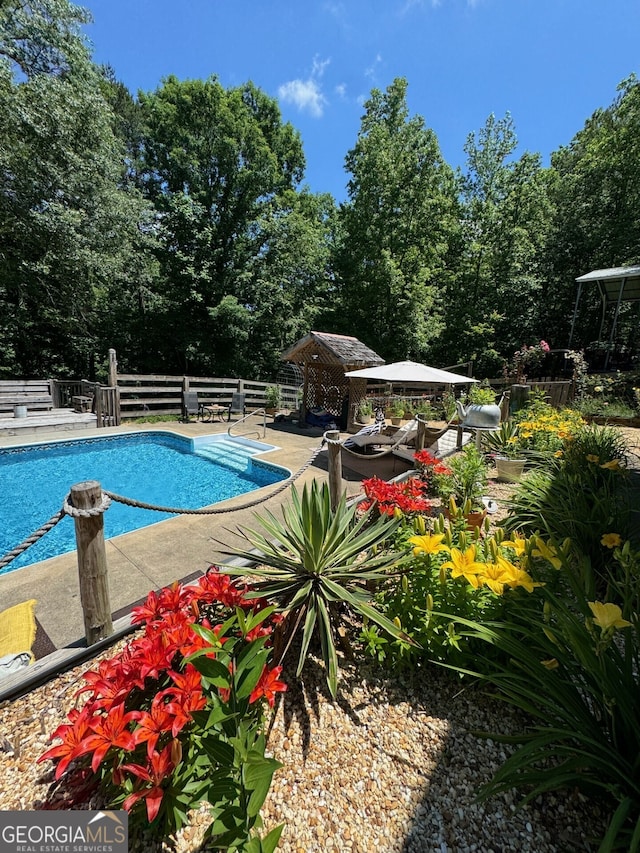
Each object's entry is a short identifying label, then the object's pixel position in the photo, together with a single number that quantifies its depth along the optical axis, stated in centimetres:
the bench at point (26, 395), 1094
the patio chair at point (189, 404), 1217
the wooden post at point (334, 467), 329
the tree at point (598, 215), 1442
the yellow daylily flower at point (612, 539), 197
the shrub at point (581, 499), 253
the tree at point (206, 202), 1633
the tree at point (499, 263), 1736
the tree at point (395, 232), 1764
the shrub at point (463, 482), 381
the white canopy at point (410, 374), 764
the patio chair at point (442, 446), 541
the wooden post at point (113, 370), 1036
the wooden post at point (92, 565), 194
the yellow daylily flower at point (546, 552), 169
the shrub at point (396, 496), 268
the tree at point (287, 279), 1745
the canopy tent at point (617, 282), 1177
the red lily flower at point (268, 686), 132
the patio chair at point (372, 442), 590
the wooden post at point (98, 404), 1062
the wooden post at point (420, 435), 550
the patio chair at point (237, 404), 1284
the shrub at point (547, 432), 492
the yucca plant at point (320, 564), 191
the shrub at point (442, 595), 171
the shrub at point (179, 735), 104
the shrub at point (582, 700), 112
